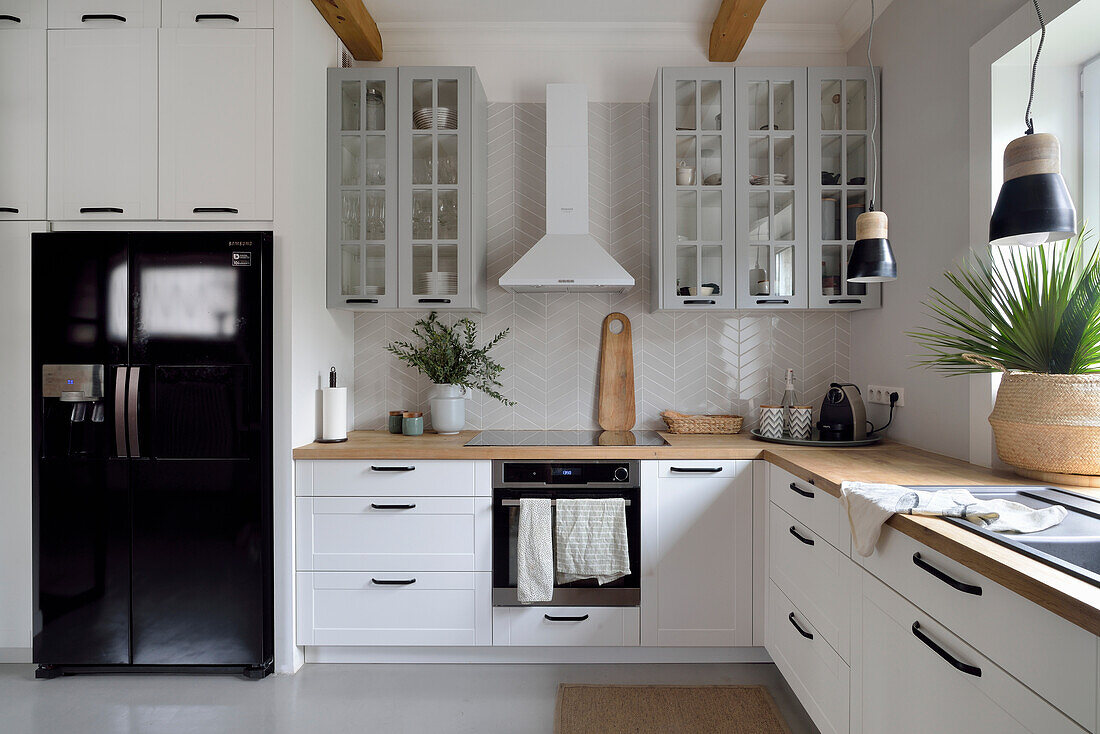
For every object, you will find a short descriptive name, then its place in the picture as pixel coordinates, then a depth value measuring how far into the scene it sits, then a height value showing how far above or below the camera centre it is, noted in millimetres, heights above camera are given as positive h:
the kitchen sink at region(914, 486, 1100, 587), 1111 -347
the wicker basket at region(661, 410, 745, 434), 2924 -282
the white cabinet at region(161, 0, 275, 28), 2373 +1376
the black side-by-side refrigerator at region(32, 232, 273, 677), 2320 -301
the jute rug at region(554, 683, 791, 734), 2057 -1223
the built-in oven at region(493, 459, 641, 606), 2445 -517
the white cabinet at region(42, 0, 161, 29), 2383 +1379
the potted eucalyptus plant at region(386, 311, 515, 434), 2910 +6
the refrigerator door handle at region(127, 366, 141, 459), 2301 -135
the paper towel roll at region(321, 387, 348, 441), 2590 -203
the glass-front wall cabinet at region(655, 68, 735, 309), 2762 +804
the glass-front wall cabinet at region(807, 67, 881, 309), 2744 +806
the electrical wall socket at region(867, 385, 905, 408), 2578 -133
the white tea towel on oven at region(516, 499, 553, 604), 2383 -741
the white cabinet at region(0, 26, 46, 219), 2400 +954
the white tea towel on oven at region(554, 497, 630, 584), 2398 -696
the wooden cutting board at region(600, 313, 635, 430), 3068 -69
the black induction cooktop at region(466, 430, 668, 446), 2596 -329
